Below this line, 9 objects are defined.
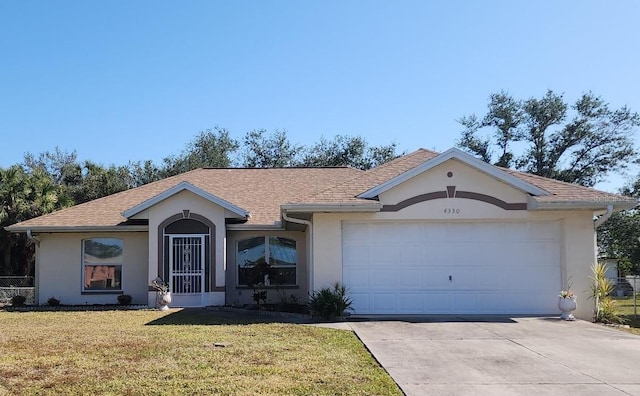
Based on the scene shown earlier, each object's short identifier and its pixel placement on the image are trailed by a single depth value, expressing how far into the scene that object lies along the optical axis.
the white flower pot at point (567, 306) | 14.56
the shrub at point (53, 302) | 19.61
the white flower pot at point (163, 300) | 17.61
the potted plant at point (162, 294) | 17.64
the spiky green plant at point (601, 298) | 15.37
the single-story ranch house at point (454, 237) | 15.31
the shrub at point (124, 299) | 19.45
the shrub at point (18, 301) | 19.97
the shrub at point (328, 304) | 14.38
